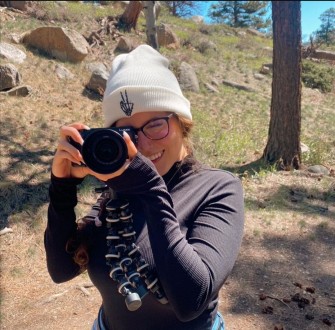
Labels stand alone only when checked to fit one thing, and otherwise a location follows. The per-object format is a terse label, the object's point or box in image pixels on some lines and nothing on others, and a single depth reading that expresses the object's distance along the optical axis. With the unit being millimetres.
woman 1330
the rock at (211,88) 12211
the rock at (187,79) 11742
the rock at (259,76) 14780
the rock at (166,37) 14742
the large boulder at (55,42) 10375
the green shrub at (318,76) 9398
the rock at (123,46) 12553
